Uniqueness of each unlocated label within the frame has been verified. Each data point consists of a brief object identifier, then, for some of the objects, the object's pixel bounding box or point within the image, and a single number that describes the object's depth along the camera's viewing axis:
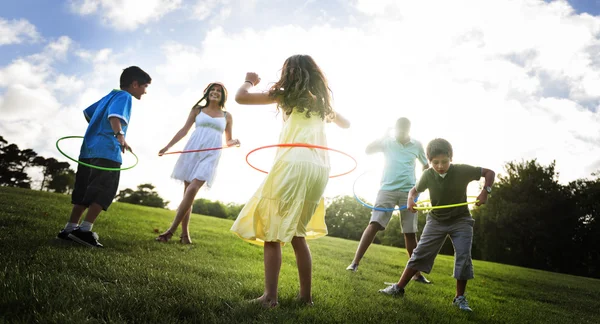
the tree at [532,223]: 26.67
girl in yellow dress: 3.05
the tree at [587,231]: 26.34
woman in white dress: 6.22
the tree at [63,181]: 41.50
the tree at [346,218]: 34.88
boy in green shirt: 4.43
